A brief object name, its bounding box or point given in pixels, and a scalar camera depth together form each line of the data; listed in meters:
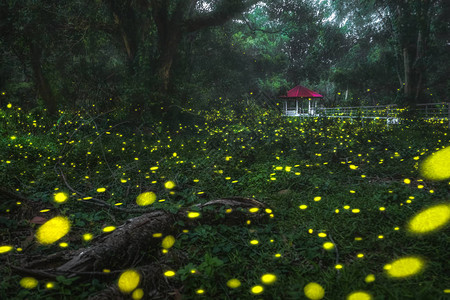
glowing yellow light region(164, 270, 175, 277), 2.05
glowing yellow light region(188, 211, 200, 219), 2.79
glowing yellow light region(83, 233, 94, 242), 2.53
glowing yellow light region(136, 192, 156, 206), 3.61
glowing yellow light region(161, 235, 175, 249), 2.43
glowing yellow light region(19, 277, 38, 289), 1.75
